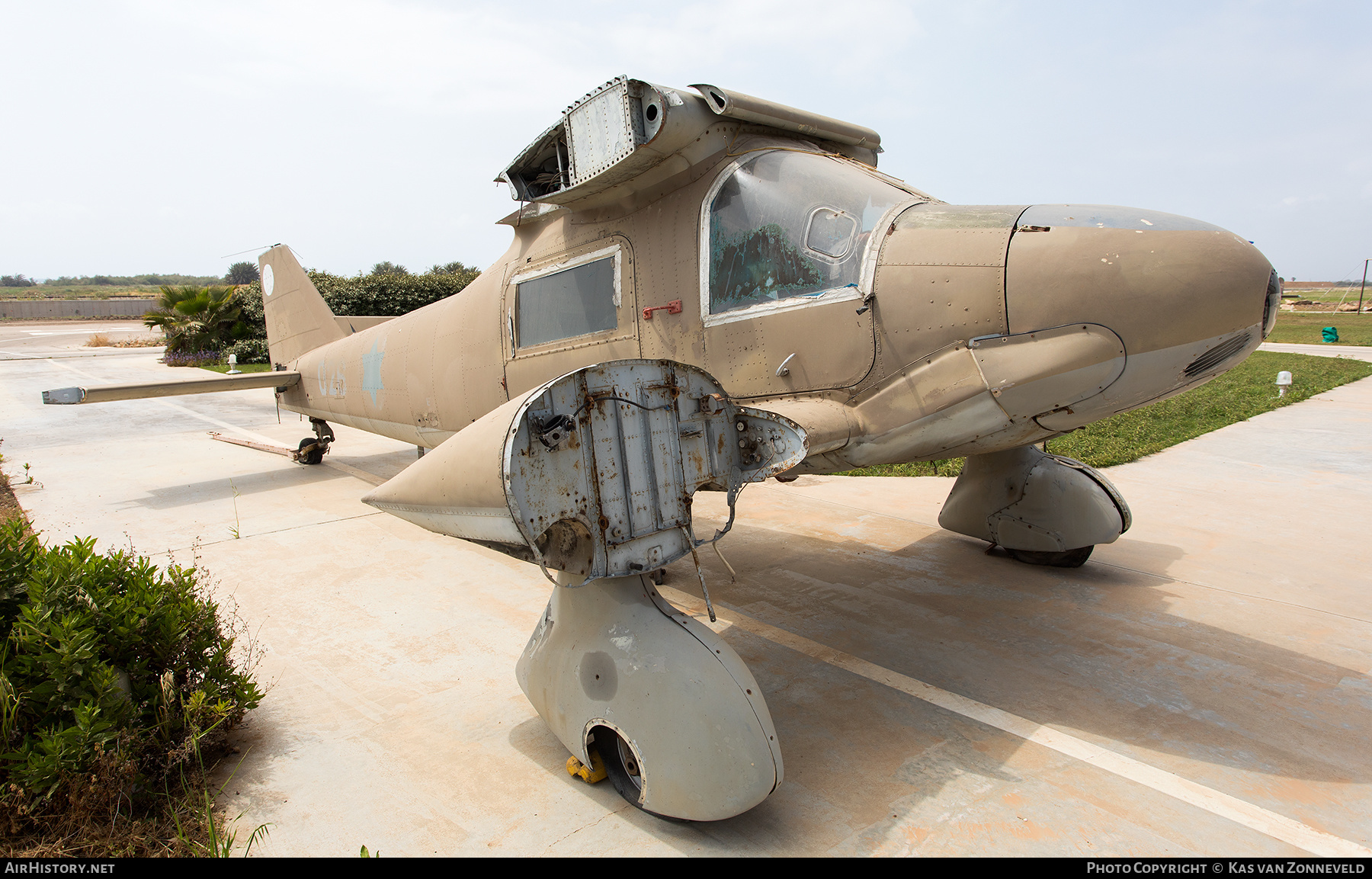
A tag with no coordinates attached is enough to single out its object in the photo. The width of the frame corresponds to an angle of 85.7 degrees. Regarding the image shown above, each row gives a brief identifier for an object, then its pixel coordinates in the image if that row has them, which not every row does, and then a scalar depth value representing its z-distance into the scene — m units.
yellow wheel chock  3.28
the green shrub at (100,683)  2.80
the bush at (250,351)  25.56
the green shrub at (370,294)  25.17
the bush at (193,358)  25.08
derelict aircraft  2.98
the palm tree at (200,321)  25.70
